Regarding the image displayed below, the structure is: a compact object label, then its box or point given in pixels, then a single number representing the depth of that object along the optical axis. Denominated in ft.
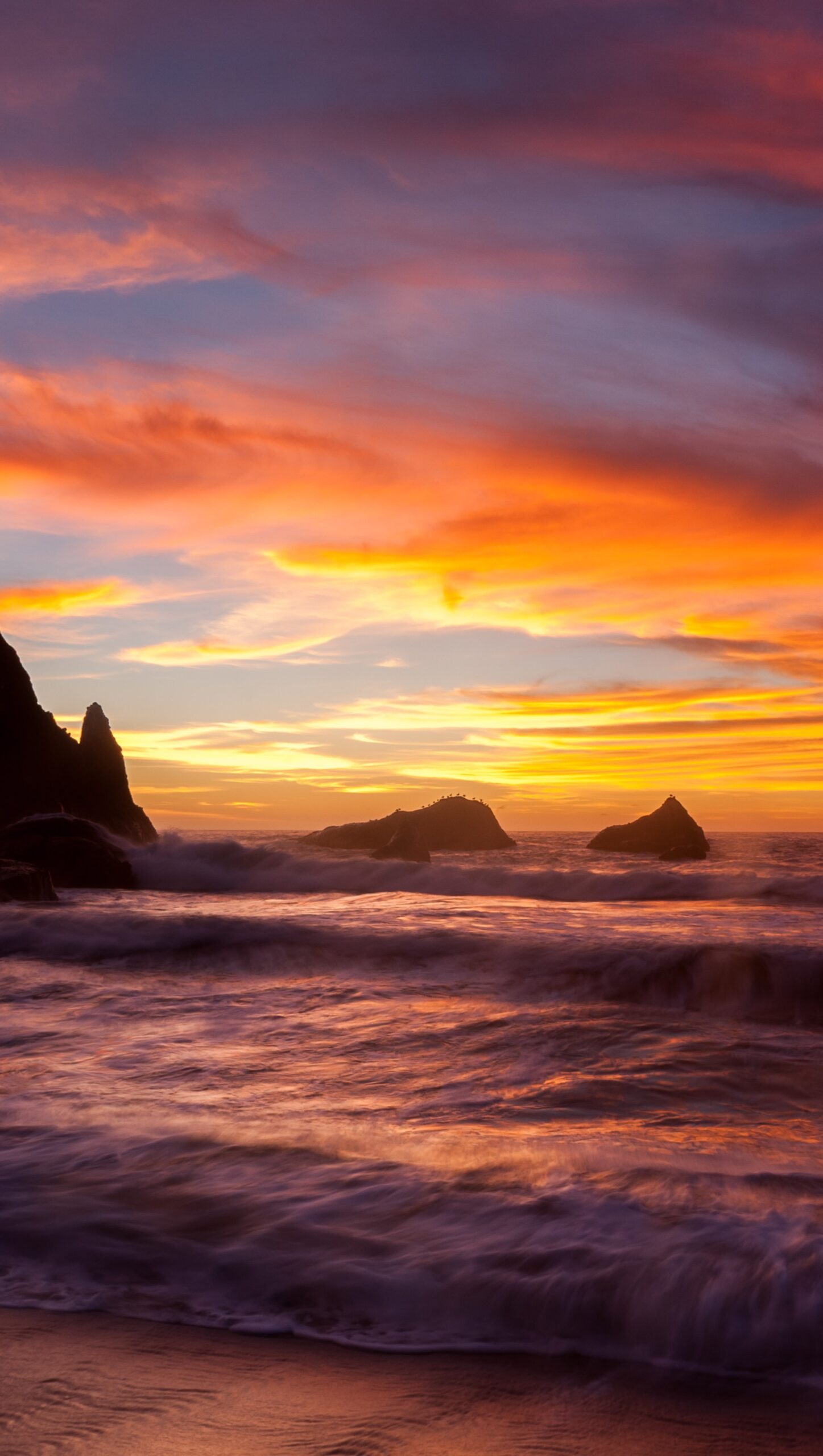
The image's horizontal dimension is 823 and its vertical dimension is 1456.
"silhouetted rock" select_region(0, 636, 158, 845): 137.08
